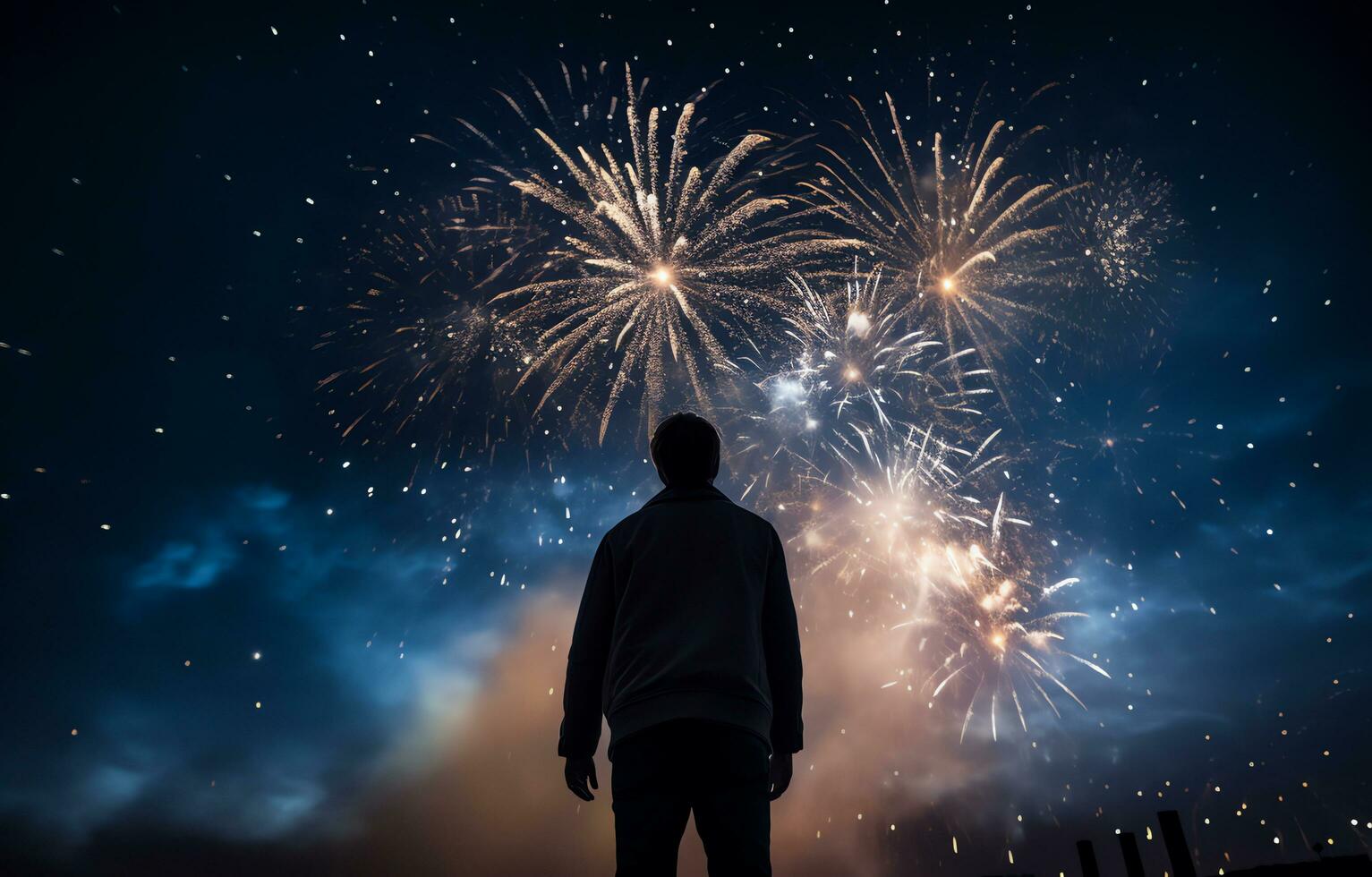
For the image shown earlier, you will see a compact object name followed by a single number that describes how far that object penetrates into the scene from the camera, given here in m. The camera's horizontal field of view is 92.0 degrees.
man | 2.43
